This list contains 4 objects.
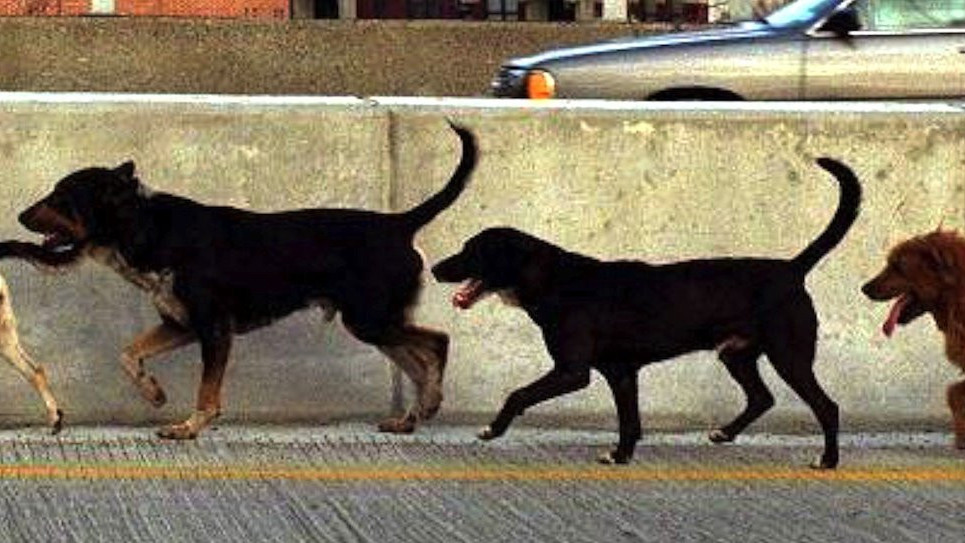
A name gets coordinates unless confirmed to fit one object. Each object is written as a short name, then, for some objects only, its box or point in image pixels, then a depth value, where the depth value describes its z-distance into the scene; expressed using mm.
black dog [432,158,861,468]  7293
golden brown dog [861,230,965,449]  7422
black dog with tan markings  7398
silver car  12406
